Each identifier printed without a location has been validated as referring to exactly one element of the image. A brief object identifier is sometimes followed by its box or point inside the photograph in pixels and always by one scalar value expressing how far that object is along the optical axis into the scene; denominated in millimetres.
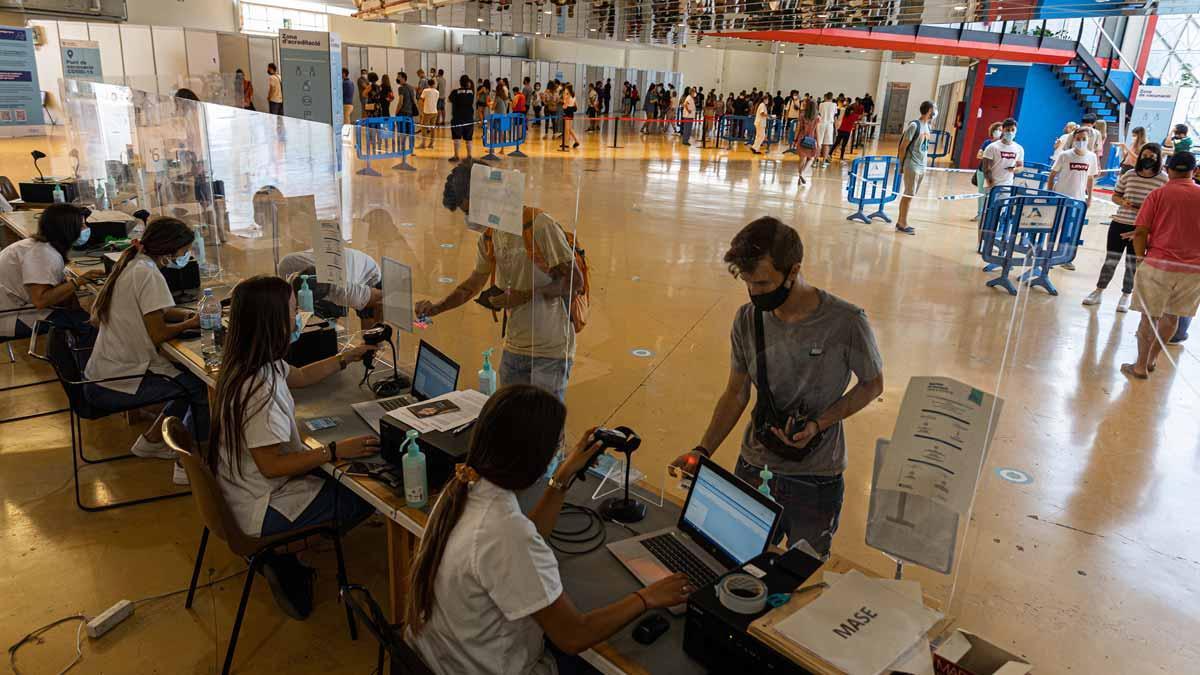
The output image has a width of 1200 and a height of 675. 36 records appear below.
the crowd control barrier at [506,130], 13508
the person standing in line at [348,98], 15227
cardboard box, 1572
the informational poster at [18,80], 13500
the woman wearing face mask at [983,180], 10148
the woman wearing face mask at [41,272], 4566
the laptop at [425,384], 2969
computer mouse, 1816
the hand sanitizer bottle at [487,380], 2976
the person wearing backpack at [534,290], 3021
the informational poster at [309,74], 6129
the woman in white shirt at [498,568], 1672
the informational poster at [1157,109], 14188
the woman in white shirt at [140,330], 3717
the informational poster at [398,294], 3553
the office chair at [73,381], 3449
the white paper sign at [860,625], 1553
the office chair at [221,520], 2469
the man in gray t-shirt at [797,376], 2254
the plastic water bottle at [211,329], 3650
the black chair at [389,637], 1672
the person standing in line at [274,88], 15953
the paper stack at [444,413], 2557
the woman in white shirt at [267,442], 2520
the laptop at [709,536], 1961
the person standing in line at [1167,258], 2996
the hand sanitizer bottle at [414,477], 2354
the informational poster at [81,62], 13117
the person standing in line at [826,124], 15367
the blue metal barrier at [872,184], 9984
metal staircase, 17016
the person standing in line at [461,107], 13417
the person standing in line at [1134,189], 6391
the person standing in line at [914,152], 9719
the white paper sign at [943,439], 1854
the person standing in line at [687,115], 20500
